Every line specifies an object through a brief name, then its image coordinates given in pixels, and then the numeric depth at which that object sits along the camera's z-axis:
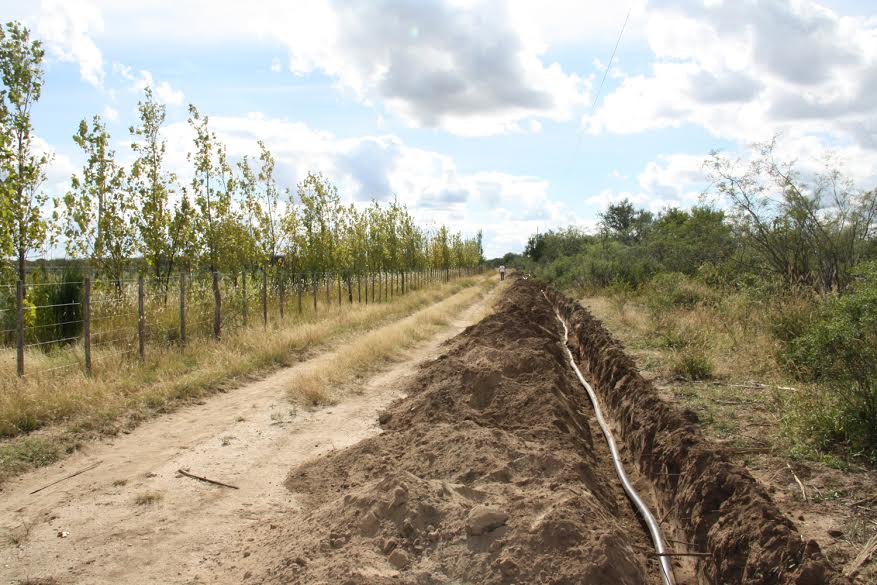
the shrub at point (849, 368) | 5.82
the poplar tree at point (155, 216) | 14.12
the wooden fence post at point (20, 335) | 8.96
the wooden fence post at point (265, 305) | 16.98
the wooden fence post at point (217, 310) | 14.62
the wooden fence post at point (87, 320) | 9.93
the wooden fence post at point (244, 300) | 16.69
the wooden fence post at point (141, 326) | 11.47
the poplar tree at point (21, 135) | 11.05
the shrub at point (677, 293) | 16.30
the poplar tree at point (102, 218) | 13.22
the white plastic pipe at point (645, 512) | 4.72
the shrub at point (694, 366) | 9.64
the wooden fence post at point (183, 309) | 12.84
